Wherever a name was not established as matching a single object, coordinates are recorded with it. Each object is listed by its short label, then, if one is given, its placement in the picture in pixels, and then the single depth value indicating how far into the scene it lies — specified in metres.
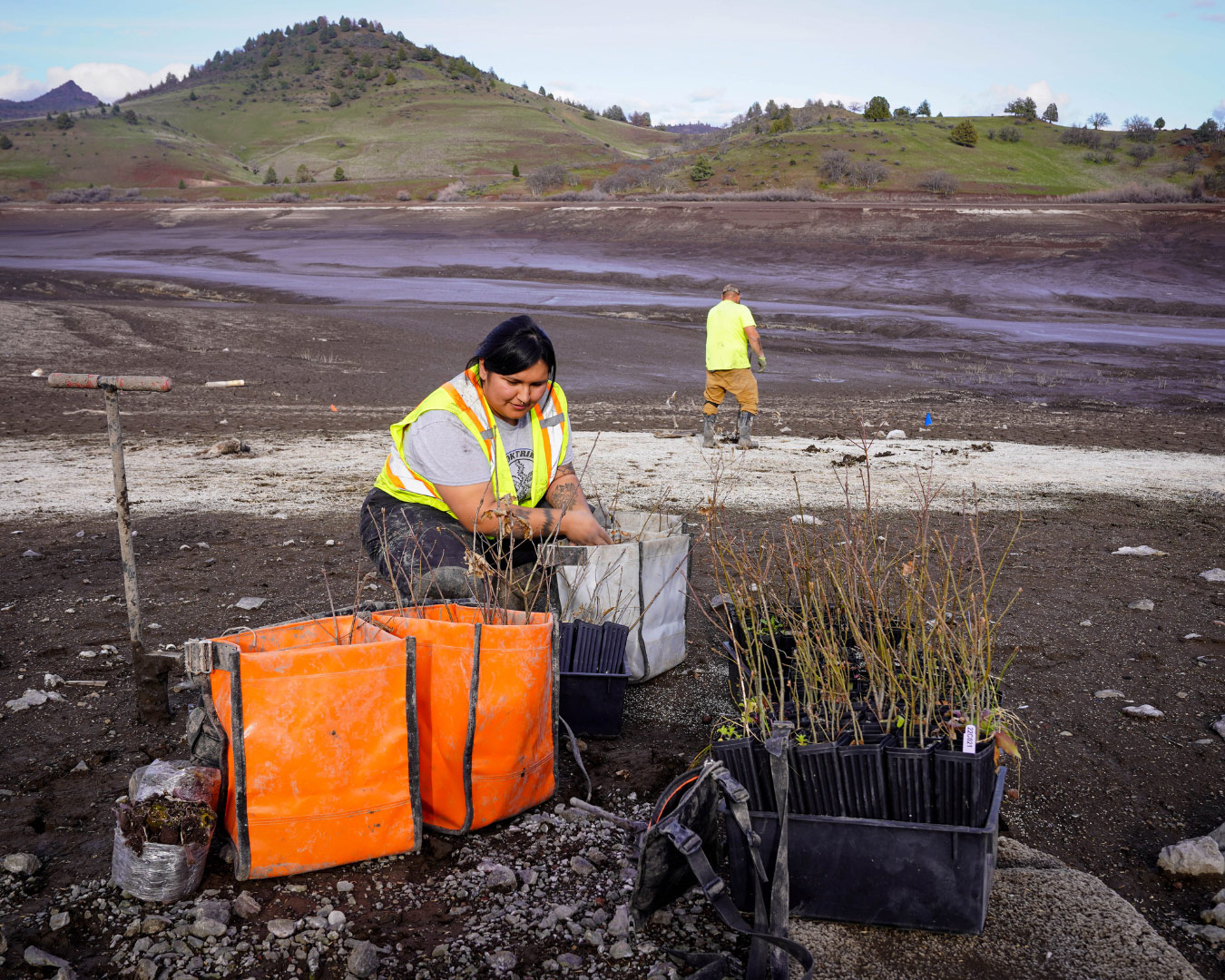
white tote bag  3.46
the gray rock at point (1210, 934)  2.29
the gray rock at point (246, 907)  2.30
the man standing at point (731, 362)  9.23
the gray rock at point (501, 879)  2.49
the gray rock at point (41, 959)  2.10
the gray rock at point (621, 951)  2.24
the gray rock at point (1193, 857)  2.54
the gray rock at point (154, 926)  2.23
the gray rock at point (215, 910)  2.26
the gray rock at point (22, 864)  2.44
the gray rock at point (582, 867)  2.57
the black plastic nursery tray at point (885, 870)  2.20
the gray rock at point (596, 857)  2.62
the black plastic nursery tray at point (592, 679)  3.31
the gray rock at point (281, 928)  2.25
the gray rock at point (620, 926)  2.31
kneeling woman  3.41
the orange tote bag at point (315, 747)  2.31
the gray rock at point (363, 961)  2.15
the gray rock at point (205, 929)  2.23
